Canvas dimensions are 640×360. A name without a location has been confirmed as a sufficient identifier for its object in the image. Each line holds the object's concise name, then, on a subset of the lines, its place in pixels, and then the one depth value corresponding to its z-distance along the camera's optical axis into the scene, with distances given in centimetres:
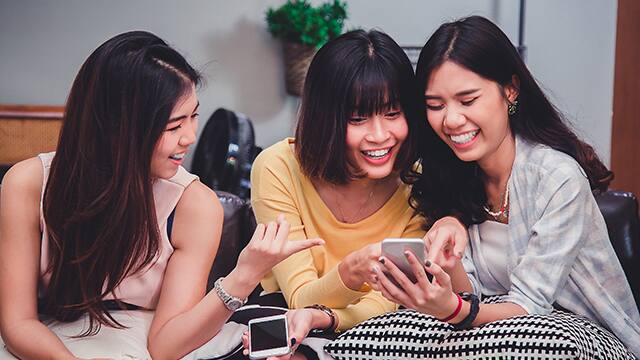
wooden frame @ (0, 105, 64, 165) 372
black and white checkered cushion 175
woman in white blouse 193
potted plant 411
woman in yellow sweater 203
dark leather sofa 232
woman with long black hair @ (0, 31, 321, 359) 181
